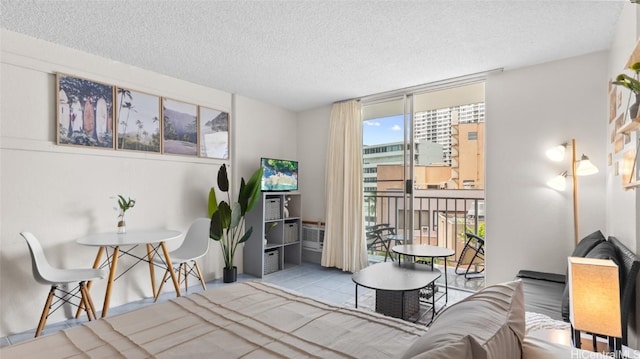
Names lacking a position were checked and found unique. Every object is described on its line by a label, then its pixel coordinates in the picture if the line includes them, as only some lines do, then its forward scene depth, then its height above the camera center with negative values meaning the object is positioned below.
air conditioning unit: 4.69 -0.95
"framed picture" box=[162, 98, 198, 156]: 3.42 +0.62
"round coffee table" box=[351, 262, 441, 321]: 2.31 -0.86
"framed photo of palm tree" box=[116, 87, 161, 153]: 3.05 +0.63
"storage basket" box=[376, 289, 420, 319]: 2.56 -1.12
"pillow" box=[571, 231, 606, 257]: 2.19 -0.52
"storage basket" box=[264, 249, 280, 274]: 4.10 -1.19
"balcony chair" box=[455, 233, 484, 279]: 3.95 -1.12
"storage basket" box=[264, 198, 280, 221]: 4.14 -0.44
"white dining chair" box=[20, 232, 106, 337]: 2.23 -0.78
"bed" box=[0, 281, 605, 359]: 0.84 -0.65
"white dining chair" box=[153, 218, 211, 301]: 3.18 -0.80
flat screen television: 4.16 +0.05
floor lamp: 2.58 +0.04
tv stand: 4.04 -0.84
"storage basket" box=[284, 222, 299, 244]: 4.47 -0.84
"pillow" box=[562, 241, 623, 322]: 1.79 -0.49
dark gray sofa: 1.52 -0.73
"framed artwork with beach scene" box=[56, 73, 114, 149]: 2.67 +0.64
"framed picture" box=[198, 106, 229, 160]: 3.79 +0.61
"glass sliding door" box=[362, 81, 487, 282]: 3.99 +0.24
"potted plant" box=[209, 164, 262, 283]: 3.50 -0.42
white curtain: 4.21 -0.20
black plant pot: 3.71 -1.22
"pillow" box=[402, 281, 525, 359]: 0.70 -0.43
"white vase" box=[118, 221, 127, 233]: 2.84 -0.46
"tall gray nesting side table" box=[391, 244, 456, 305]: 2.86 -0.76
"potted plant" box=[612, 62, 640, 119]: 1.29 +0.41
